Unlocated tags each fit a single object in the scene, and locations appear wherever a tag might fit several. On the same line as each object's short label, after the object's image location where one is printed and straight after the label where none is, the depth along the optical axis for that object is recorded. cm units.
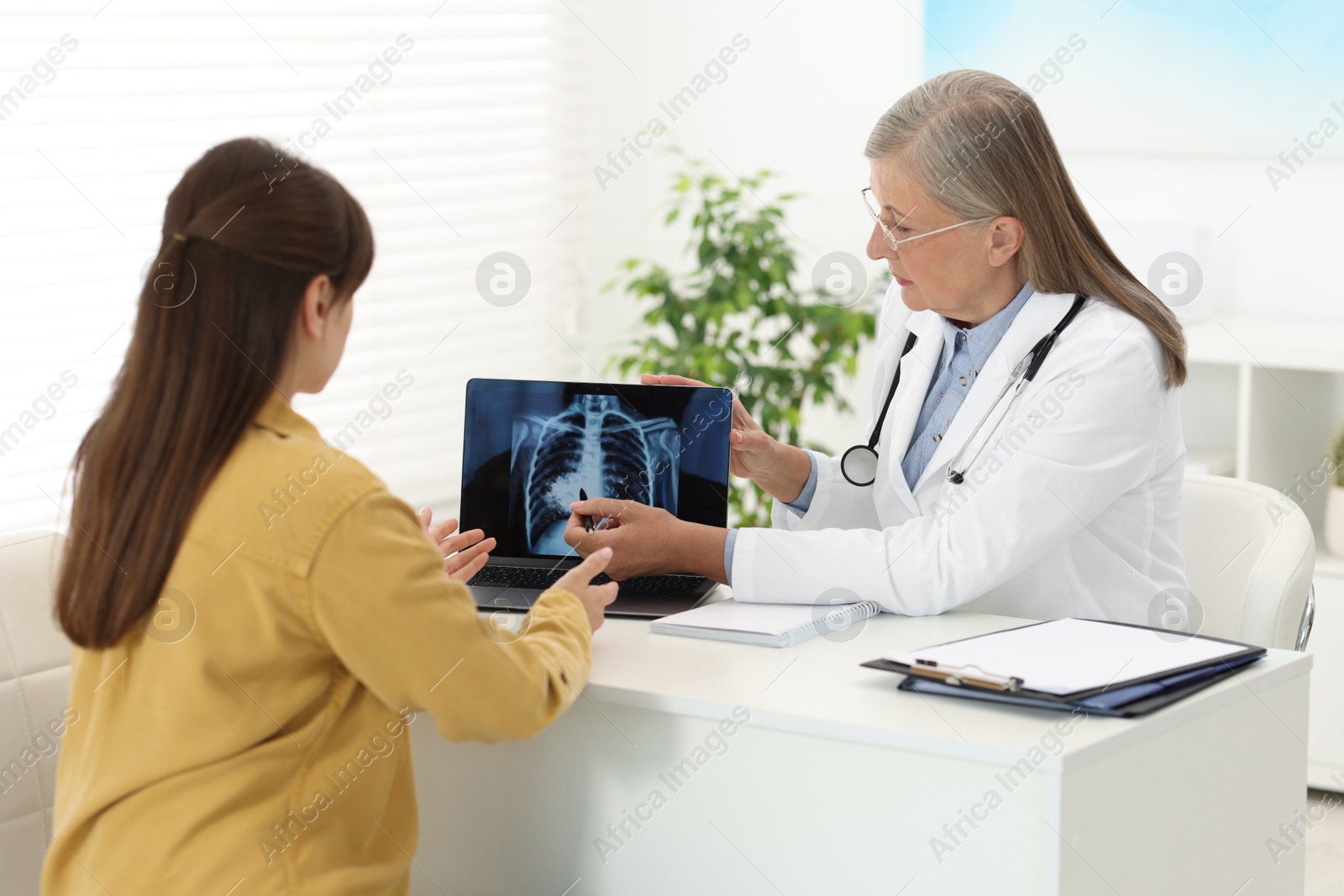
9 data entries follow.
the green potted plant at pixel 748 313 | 537
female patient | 315
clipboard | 323
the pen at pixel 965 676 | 326
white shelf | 466
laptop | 371
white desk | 321
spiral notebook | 347
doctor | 361
